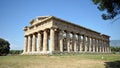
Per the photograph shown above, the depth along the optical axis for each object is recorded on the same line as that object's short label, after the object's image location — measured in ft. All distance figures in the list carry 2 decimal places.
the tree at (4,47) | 252.42
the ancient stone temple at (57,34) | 153.12
